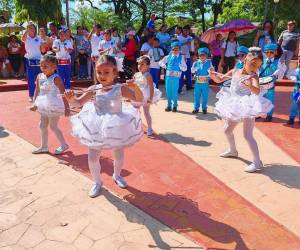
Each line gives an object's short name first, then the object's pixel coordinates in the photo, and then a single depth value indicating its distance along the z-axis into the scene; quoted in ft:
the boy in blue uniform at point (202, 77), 20.58
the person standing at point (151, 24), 32.62
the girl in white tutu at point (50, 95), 13.65
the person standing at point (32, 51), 22.20
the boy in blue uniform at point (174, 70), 21.46
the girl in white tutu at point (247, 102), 12.54
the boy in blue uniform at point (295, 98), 18.81
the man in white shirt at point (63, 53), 25.54
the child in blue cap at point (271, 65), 18.47
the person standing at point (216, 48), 31.92
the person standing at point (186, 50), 28.07
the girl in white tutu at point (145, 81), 16.10
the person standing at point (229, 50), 30.26
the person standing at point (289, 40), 30.28
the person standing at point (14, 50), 32.29
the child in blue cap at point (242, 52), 18.71
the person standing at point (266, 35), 26.35
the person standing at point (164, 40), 30.00
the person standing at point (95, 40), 29.14
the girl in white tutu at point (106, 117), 10.13
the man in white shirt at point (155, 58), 24.86
